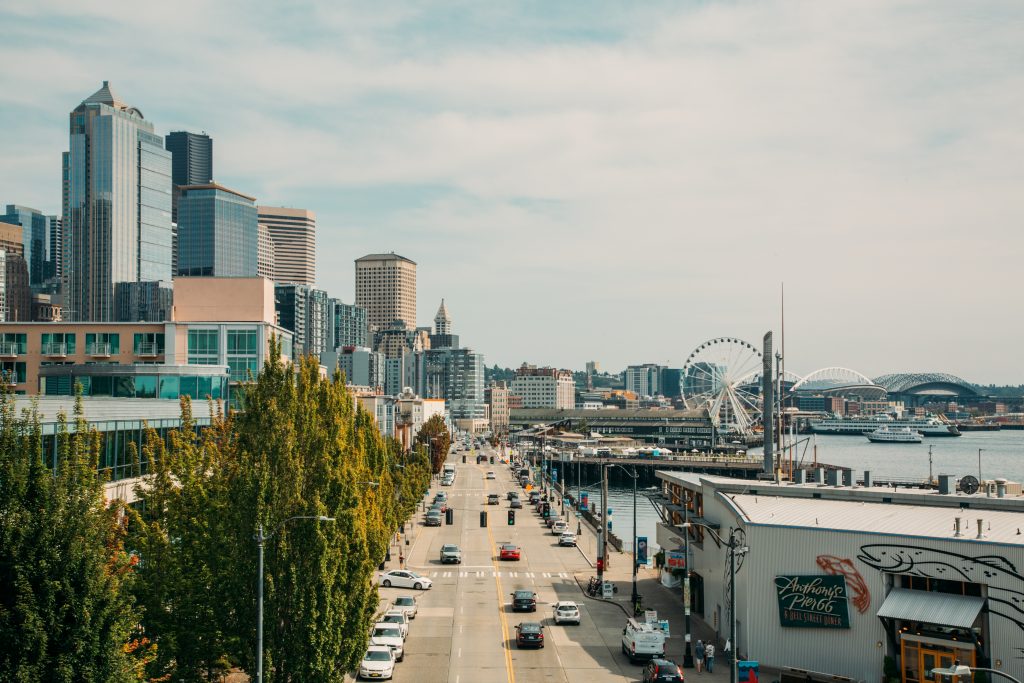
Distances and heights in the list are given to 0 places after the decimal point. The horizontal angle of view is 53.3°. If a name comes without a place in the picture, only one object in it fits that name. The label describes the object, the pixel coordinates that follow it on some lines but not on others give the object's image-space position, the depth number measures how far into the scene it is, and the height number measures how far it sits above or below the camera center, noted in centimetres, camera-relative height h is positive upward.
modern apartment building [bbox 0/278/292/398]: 6819 +304
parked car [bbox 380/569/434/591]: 6069 -1139
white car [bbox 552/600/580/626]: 5026 -1106
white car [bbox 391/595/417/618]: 5110 -1094
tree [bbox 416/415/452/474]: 15520 -785
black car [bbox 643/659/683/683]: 3744 -1046
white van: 4272 -1069
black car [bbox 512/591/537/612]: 5306 -1109
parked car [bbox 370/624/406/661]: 4222 -1038
